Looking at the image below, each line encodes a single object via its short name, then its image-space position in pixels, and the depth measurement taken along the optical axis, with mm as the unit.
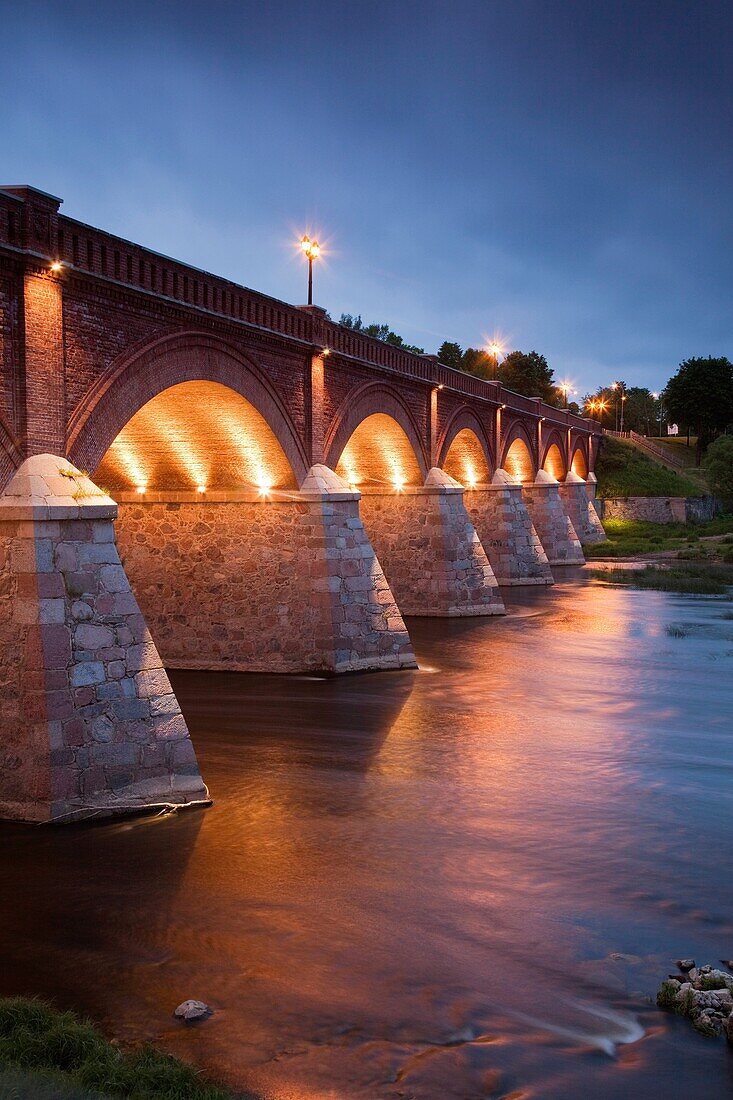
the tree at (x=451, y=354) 71188
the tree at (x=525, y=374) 67875
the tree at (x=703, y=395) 69688
